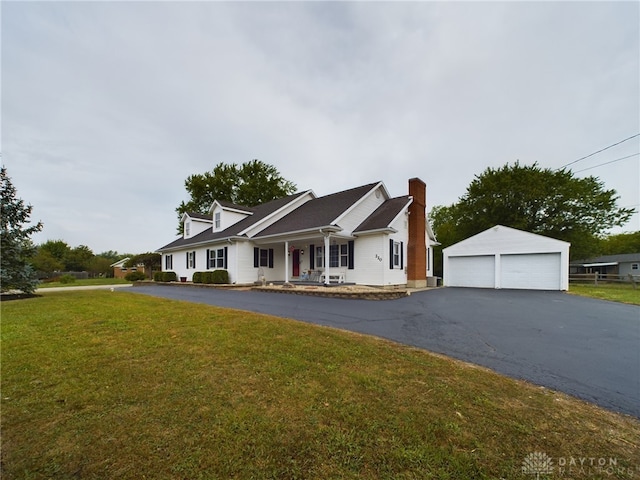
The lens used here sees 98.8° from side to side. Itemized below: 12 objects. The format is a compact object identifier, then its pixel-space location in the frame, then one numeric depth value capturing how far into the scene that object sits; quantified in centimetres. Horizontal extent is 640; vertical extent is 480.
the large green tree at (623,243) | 4275
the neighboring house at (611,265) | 3275
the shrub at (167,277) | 2222
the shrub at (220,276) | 1719
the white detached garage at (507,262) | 1630
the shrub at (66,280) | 2638
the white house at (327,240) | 1484
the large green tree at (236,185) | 3653
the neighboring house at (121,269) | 3439
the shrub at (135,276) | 2557
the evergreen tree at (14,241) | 1117
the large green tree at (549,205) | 2619
